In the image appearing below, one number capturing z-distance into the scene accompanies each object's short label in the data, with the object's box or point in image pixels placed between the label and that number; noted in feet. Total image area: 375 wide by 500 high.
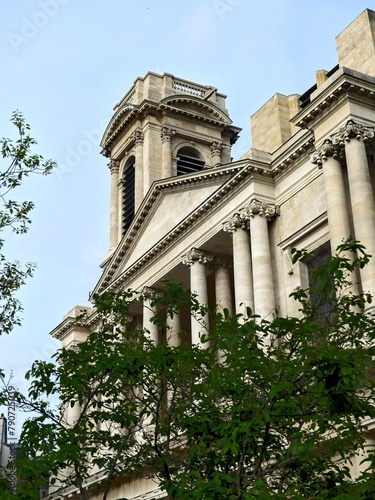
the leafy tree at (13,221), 54.39
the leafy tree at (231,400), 39.37
